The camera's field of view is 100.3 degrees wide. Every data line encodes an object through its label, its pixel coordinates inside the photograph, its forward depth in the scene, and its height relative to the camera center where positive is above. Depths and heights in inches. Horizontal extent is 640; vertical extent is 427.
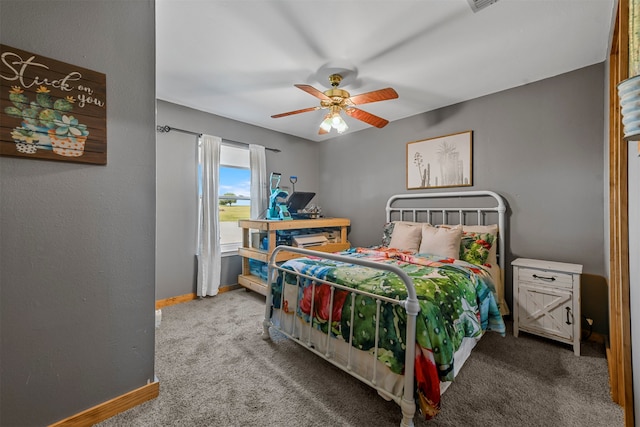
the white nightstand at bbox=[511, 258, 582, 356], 80.9 -27.7
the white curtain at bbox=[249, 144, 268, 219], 150.0 +19.2
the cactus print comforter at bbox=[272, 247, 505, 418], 53.2 -23.6
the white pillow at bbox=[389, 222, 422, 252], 114.2 -10.5
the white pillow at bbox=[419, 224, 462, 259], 100.0 -11.1
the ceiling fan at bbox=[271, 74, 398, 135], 84.4 +37.5
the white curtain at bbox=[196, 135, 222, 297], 129.9 -2.9
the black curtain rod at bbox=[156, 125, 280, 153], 120.7 +39.0
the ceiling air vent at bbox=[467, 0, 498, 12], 61.7 +49.1
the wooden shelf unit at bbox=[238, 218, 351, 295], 124.9 -15.7
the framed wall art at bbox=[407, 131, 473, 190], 118.8 +24.4
